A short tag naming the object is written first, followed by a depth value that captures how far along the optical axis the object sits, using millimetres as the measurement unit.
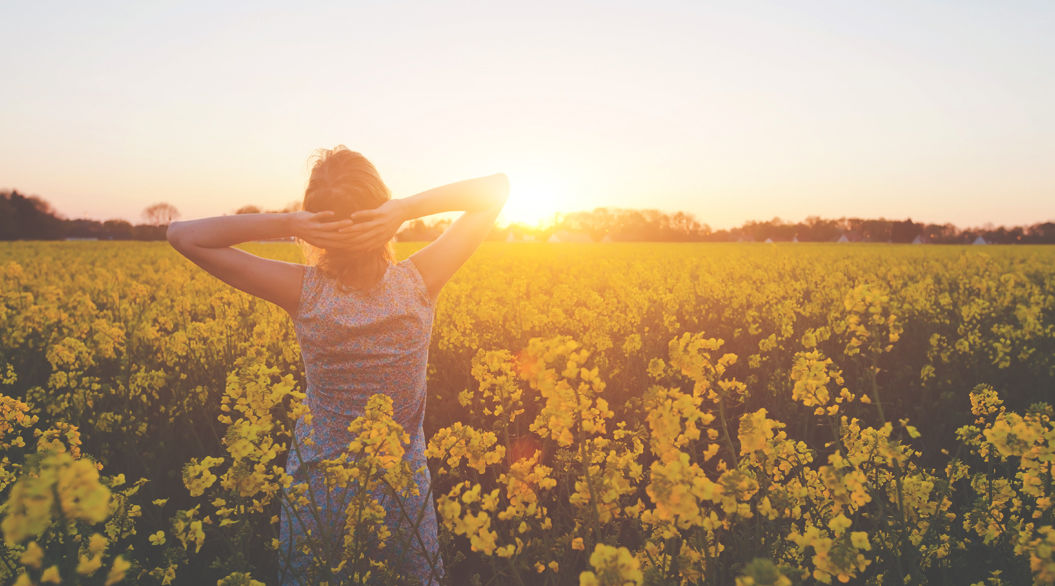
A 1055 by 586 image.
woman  2160
